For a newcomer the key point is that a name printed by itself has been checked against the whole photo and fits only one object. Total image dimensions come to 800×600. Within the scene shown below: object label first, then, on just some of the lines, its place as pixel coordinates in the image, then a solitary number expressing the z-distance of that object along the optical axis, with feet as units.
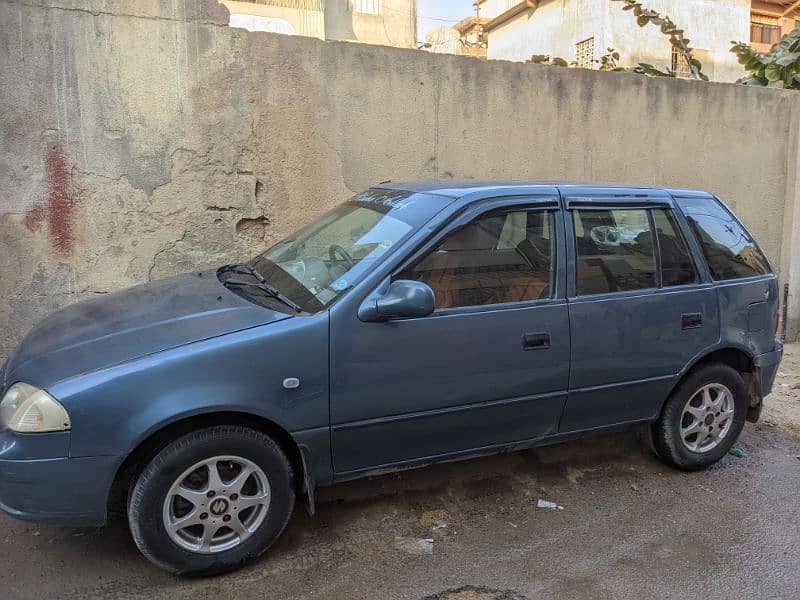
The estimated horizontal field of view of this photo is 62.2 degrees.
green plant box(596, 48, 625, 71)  28.38
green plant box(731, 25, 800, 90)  27.04
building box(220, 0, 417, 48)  40.32
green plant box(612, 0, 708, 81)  27.30
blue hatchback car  8.73
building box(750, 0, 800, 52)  62.59
